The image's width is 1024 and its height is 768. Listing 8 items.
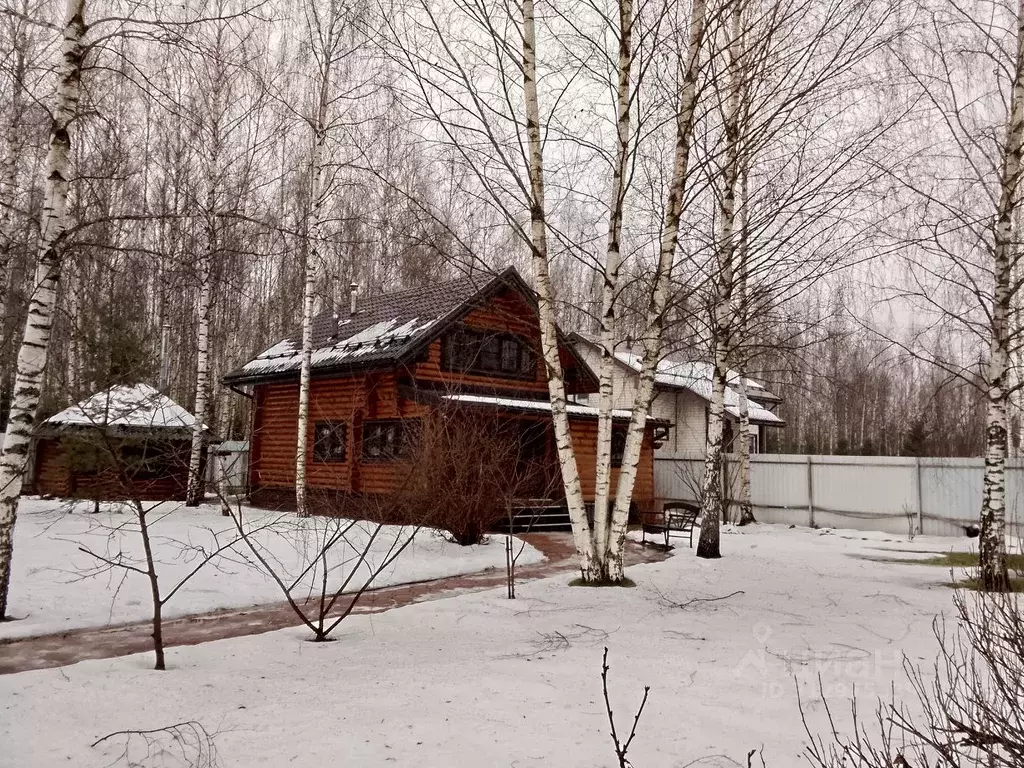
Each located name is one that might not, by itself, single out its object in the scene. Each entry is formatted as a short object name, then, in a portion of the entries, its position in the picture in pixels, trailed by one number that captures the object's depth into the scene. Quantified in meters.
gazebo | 14.88
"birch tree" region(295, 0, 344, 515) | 15.45
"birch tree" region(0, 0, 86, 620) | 6.50
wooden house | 16.72
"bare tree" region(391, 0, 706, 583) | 8.13
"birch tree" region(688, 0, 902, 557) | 8.05
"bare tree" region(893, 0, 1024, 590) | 8.80
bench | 13.64
